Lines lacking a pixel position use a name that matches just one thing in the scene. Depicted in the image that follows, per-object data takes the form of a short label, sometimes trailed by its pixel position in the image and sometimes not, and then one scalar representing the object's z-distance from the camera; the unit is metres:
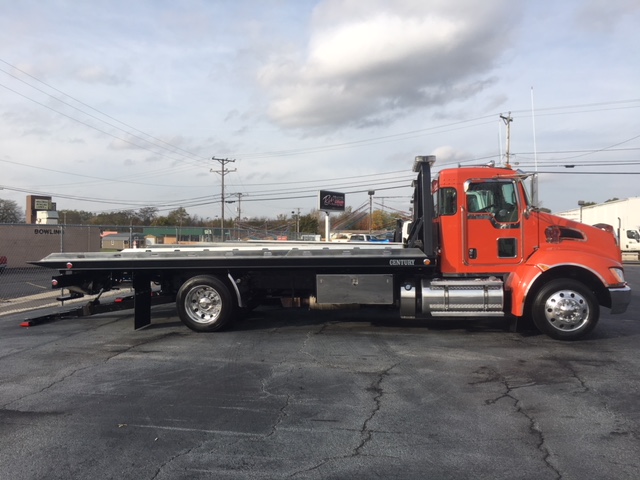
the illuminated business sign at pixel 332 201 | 24.17
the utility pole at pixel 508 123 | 37.64
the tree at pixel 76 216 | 75.59
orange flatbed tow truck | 7.99
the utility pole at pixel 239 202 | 77.44
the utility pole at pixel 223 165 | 65.73
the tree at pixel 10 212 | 69.28
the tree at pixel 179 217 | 66.93
